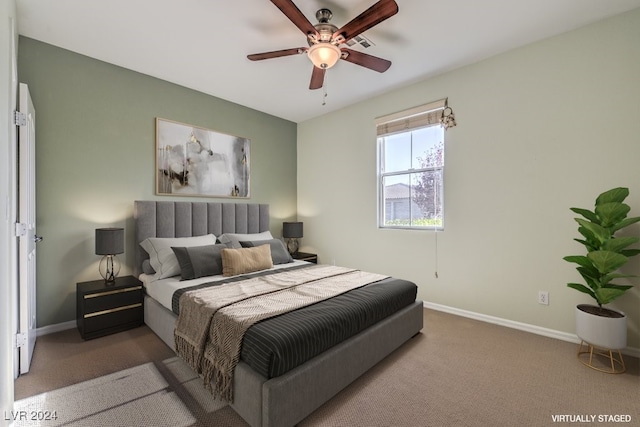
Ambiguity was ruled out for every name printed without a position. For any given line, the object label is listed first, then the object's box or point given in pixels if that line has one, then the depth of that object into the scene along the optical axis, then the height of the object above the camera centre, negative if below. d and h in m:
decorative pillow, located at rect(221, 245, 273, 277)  3.00 -0.55
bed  1.55 -0.97
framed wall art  3.63 +0.66
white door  2.11 -0.14
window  3.57 +0.56
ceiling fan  1.83 +1.27
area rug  1.67 -1.23
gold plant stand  2.19 -1.20
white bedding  2.62 -0.73
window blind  3.50 +1.19
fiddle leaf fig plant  2.17 -0.26
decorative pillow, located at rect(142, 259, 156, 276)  3.19 -0.66
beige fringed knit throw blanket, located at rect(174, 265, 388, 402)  1.77 -0.69
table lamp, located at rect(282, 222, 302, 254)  4.73 -0.33
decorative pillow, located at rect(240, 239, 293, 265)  3.61 -0.51
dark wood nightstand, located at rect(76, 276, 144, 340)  2.68 -0.95
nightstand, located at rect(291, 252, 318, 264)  4.63 -0.75
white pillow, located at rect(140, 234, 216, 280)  2.99 -0.46
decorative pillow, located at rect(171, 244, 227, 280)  2.88 -0.53
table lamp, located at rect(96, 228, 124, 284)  2.83 -0.33
